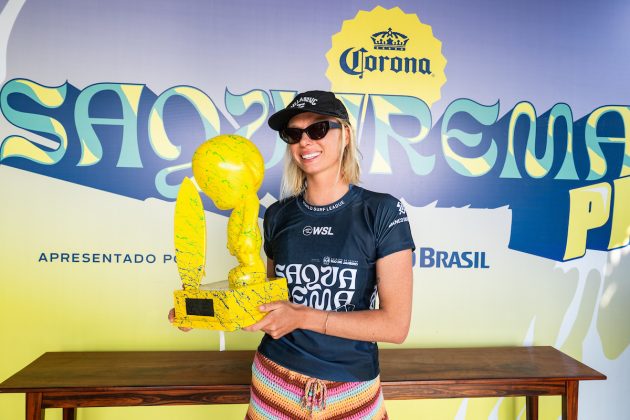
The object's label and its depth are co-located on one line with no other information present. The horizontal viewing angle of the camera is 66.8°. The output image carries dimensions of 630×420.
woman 1.33
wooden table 2.04
